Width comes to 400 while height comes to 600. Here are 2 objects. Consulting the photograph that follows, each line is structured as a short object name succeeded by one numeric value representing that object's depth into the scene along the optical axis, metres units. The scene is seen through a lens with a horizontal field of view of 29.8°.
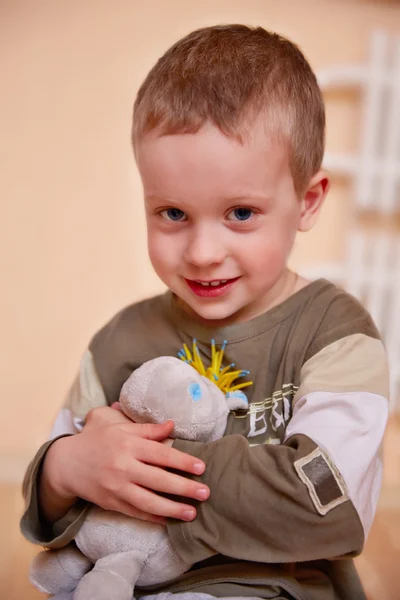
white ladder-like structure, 1.86
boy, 0.81
